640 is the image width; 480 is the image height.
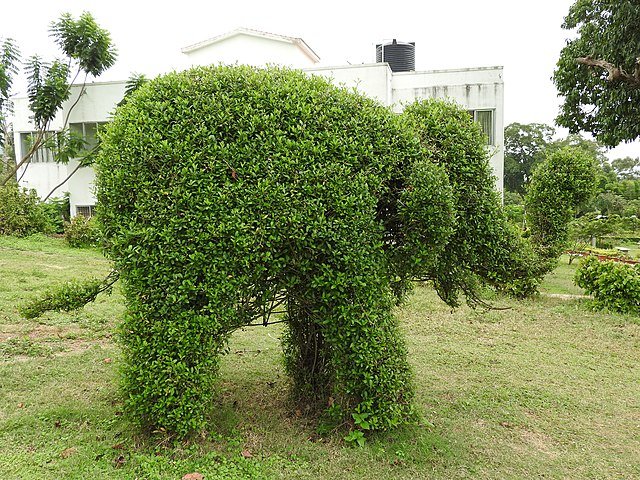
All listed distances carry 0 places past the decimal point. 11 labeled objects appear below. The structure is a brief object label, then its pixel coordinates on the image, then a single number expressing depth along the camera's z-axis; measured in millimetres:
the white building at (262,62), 18141
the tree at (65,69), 19344
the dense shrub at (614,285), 9984
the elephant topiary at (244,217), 3932
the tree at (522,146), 43250
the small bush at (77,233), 17188
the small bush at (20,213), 17828
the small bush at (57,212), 20072
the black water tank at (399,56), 20578
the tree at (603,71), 13109
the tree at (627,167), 49469
